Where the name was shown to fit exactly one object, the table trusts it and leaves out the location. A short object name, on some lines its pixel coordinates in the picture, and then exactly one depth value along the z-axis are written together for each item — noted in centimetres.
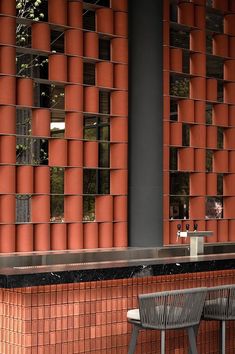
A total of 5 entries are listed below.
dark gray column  725
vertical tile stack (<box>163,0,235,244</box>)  752
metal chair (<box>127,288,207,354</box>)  474
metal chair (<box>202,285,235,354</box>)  532
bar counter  479
